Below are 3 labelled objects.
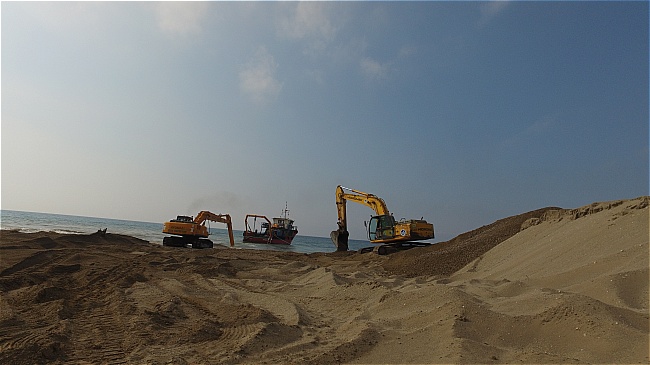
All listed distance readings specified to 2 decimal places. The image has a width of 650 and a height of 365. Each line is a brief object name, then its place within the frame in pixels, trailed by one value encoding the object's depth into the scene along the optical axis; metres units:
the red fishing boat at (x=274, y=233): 47.56
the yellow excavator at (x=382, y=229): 21.05
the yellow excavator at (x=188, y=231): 27.11
